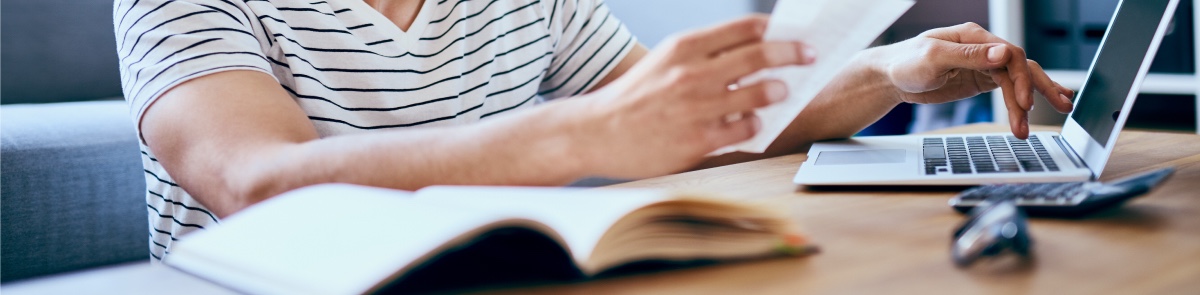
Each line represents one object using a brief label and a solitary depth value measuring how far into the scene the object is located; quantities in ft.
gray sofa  4.39
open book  1.59
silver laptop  2.55
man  1.90
